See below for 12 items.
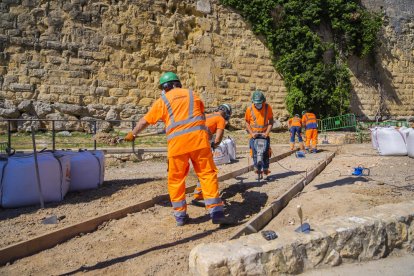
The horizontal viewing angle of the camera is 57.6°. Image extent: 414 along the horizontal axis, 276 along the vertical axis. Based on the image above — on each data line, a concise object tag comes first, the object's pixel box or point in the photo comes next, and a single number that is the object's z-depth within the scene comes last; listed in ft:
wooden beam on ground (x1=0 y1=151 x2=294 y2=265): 11.57
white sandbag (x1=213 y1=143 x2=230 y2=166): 31.99
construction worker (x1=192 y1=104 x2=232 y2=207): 20.38
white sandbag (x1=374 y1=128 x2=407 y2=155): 34.12
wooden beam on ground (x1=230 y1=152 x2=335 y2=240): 12.74
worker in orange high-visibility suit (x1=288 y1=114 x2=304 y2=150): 43.52
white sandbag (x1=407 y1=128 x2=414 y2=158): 32.32
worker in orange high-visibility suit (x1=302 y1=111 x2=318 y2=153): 42.91
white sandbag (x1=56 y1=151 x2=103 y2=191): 19.86
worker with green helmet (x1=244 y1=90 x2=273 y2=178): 23.03
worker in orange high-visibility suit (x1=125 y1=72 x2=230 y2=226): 14.21
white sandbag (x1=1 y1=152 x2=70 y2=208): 16.44
